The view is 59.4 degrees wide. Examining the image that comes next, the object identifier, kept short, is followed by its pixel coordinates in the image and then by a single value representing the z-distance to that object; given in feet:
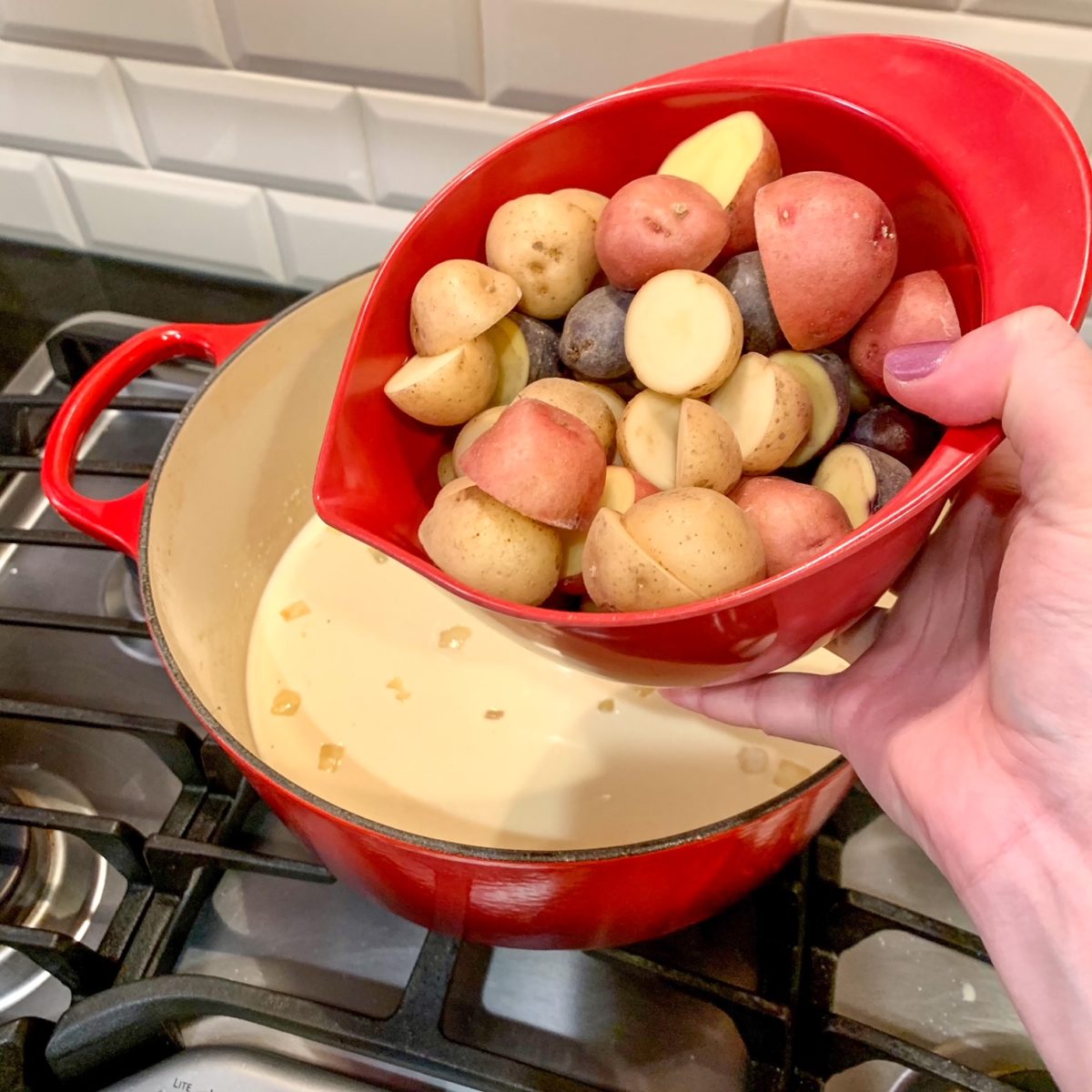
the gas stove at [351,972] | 1.98
